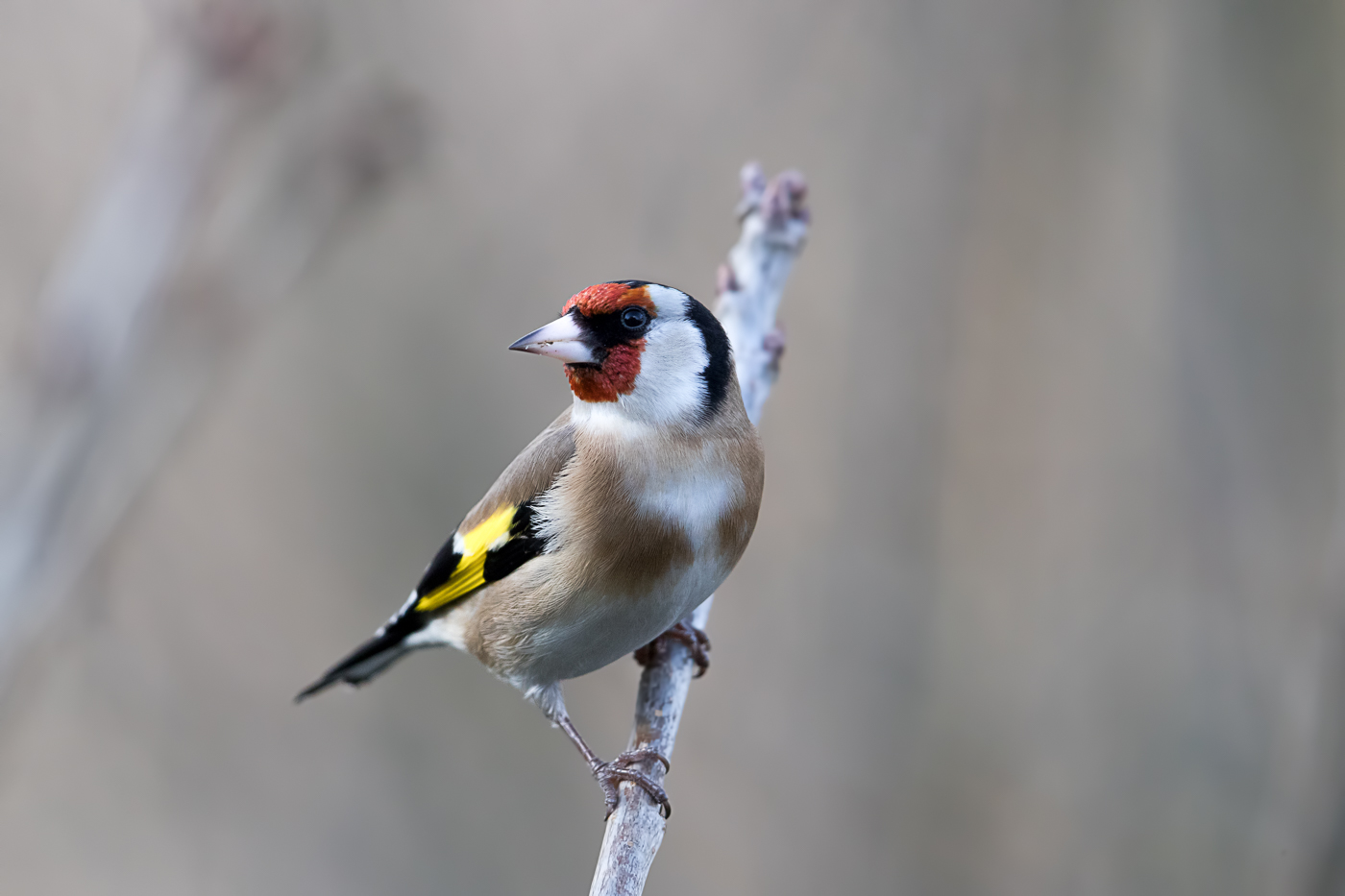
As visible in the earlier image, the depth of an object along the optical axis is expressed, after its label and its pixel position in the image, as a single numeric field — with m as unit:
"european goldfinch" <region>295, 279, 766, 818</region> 4.52
